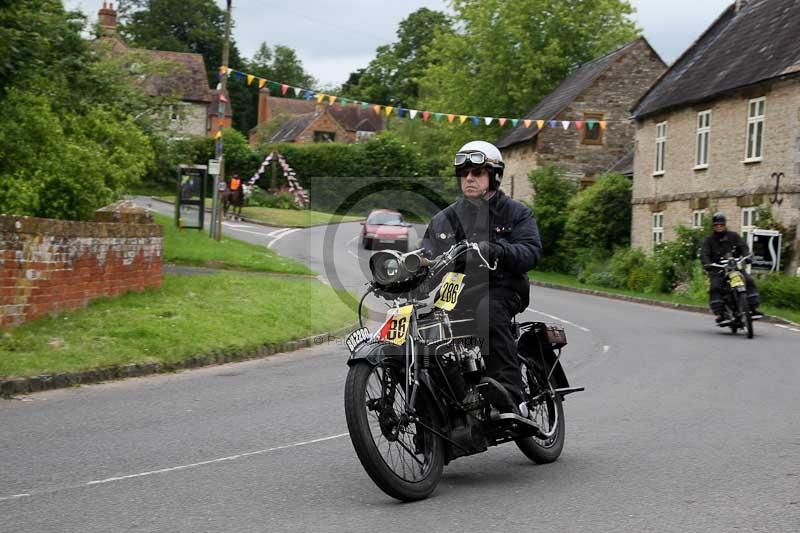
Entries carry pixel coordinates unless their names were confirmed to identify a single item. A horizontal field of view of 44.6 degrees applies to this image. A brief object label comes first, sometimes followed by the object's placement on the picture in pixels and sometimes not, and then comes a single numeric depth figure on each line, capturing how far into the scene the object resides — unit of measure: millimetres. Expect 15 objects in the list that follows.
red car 40531
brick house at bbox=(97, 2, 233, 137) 73856
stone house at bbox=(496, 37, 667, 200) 50219
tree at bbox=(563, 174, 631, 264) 39312
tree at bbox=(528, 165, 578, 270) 41500
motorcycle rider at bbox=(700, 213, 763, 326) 16969
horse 49625
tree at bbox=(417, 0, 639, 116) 58438
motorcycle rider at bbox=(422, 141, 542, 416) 6234
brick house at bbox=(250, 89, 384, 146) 96875
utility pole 30575
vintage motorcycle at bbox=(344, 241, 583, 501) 5527
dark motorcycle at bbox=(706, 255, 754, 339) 16484
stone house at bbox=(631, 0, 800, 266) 27561
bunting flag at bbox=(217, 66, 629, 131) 30986
